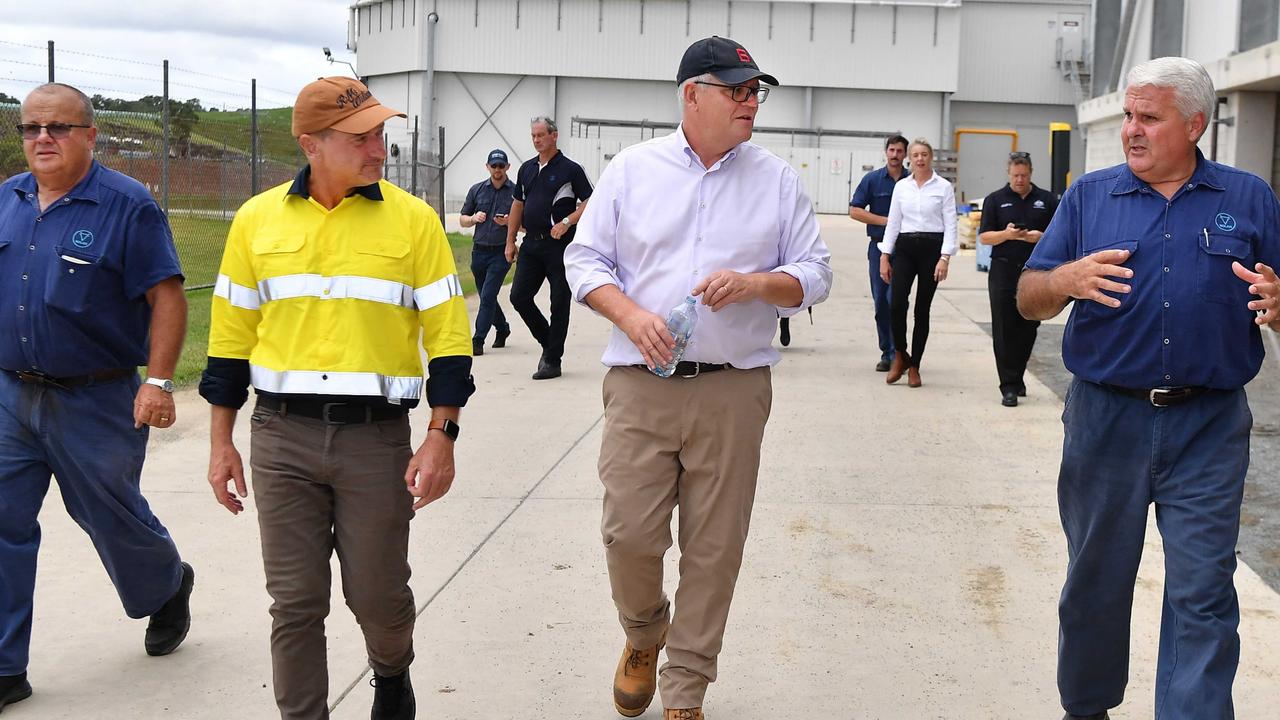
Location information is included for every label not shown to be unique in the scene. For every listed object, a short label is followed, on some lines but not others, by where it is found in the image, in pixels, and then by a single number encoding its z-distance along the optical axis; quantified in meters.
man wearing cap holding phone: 13.18
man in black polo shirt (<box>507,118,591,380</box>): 11.95
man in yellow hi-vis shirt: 4.04
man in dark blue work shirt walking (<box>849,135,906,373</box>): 12.54
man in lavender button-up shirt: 4.55
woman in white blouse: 11.38
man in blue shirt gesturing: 4.07
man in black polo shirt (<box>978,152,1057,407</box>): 10.72
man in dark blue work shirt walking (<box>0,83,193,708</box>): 4.81
